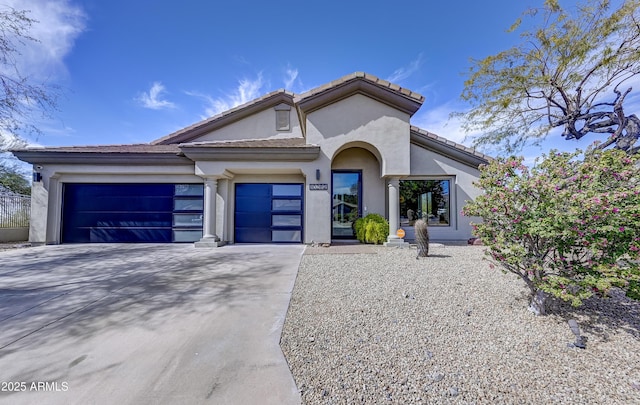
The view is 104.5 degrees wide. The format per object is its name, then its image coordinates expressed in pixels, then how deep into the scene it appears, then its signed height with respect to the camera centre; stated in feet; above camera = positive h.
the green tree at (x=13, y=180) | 53.96 +6.72
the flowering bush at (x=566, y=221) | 9.60 -0.29
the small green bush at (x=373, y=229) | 31.04 -2.02
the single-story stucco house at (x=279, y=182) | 30.32 +4.13
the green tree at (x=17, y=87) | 22.08 +11.90
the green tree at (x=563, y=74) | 31.94 +20.98
